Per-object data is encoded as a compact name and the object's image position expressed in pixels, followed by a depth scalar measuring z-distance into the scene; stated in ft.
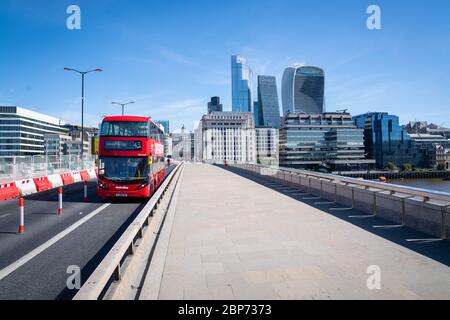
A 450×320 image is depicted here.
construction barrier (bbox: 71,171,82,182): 81.65
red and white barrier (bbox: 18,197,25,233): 26.05
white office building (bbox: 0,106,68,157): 396.37
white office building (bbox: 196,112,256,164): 543.39
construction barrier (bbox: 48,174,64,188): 66.49
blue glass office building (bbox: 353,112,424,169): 441.27
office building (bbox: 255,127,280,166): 539.78
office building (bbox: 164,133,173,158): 577.02
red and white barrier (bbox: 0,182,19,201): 46.85
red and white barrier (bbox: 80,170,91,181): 88.99
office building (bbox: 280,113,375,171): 421.18
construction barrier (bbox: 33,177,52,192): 58.73
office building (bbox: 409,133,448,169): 418.51
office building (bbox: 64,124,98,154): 481.05
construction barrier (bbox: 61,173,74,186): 73.65
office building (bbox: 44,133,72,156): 460.55
